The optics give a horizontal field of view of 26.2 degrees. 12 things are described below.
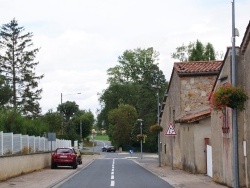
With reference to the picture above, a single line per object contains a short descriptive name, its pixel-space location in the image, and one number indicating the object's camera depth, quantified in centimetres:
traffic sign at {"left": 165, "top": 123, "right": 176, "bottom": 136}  3444
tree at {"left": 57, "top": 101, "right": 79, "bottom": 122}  9054
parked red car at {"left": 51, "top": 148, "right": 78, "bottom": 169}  3956
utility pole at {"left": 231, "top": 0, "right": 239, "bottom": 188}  1540
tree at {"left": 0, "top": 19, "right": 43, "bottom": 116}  7262
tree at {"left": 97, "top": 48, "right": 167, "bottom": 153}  10894
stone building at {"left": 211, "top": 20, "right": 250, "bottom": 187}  1902
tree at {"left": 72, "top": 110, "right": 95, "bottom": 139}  12454
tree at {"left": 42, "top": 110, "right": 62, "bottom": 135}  5756
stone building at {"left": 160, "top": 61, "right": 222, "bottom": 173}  3084
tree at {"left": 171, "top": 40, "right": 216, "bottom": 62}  7291
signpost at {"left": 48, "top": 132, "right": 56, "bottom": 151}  4016
